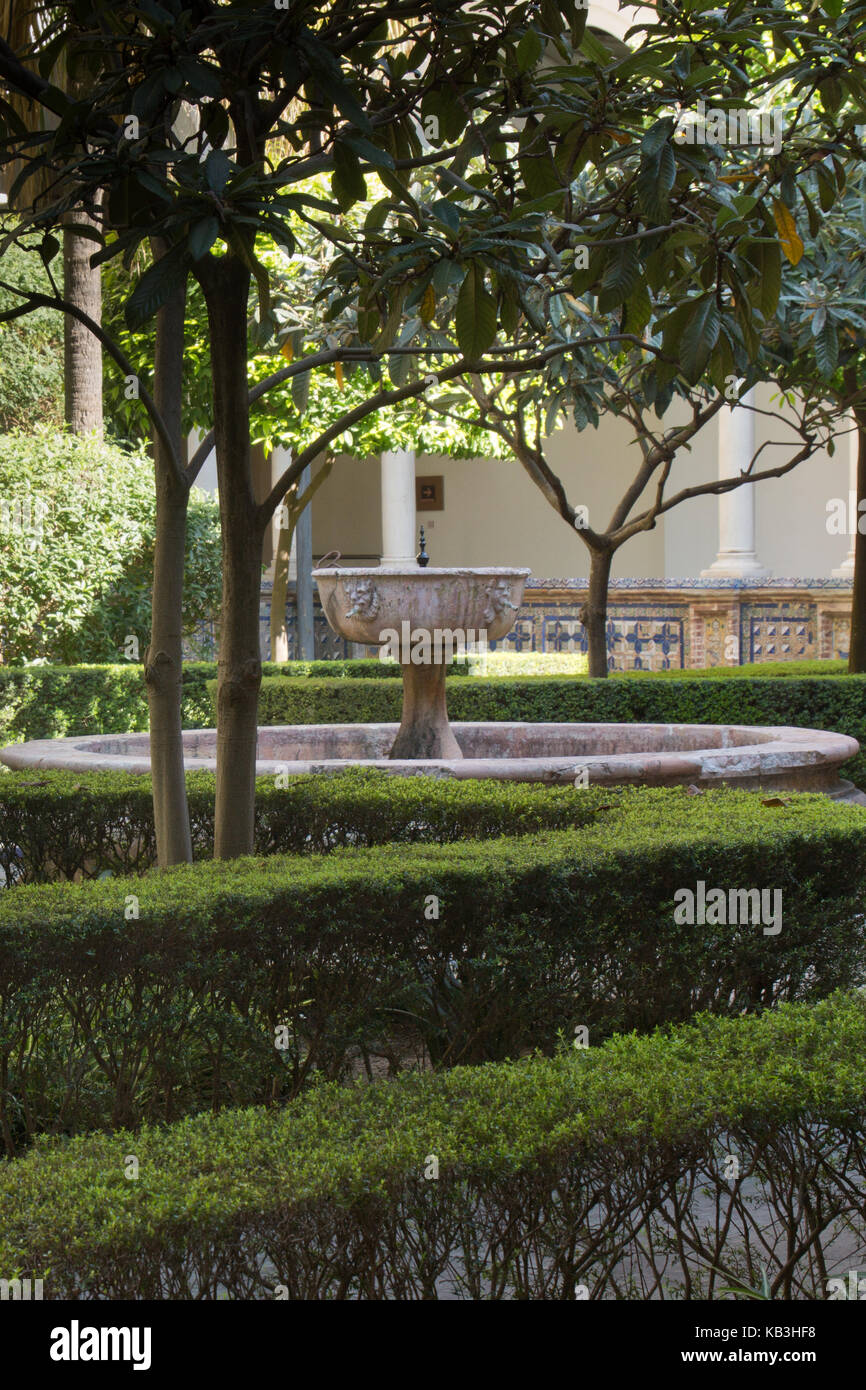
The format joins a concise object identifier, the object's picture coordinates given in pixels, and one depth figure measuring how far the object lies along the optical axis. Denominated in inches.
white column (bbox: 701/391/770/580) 721.6
